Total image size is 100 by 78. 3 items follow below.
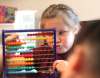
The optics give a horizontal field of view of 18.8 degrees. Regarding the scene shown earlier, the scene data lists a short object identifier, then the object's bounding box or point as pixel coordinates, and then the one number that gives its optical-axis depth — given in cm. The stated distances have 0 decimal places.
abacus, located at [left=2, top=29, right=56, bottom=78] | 152
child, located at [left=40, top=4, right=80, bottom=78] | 183
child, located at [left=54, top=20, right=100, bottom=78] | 82
